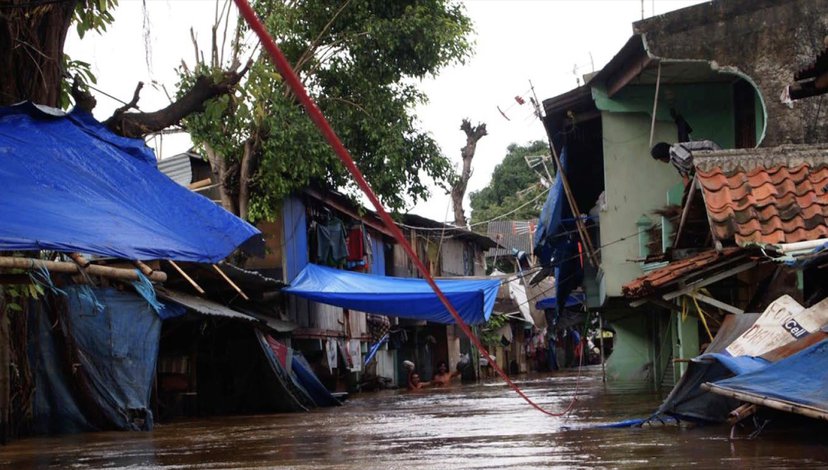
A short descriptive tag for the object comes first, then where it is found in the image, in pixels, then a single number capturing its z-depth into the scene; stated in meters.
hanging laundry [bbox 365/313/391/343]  29.59
